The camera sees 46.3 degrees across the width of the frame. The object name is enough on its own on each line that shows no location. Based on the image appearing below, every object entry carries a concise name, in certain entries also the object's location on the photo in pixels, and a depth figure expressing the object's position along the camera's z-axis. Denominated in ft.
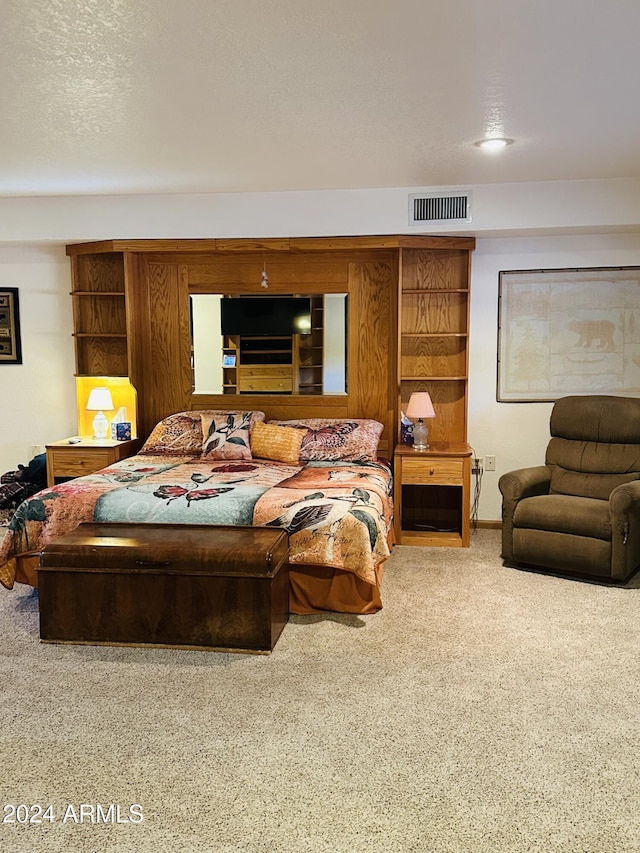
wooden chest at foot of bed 11.11
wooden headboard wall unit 18.17
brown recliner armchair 14.12
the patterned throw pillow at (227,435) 17.02
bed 12.36
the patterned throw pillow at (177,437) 17.74
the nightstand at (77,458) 17.63
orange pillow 16.97
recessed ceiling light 12.73
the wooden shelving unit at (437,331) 18.07
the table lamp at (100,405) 18.84
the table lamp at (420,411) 17.22
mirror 18.70
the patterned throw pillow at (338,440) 17.11
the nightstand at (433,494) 16.83
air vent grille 16.62
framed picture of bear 17.79
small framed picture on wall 19.62
